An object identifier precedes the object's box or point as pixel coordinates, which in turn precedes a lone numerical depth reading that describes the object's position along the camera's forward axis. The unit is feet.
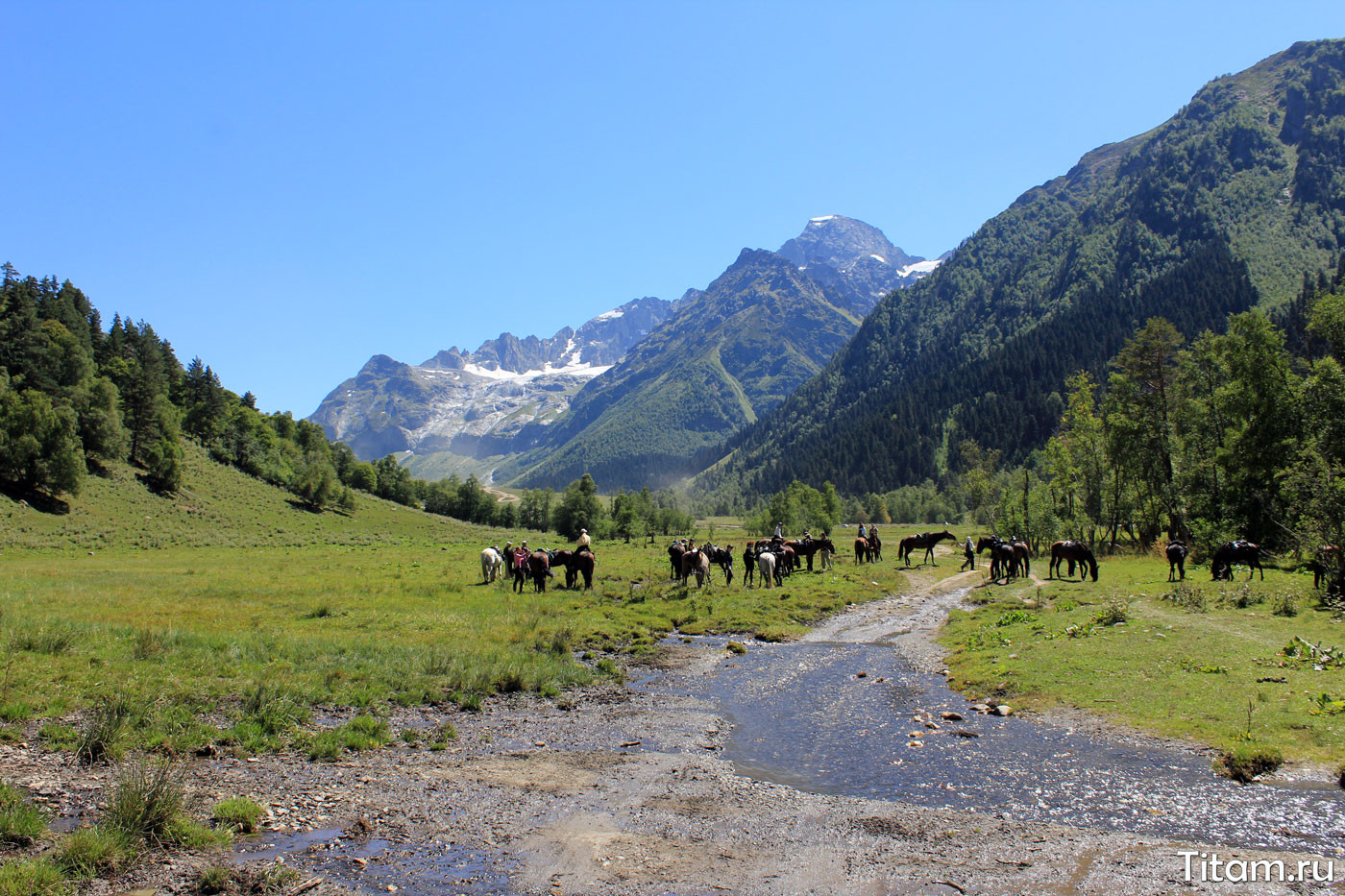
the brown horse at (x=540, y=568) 122.62
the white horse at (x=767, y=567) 142.32
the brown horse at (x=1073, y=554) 132.07
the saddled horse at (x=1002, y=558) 146.20
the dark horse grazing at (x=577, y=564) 129.90
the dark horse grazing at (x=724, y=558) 146.10
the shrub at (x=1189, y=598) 83.28
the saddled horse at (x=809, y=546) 179.42
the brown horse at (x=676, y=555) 145.48
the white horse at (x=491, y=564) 135.74
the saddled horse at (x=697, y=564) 139.33
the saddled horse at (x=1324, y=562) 84.84
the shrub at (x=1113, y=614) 78.74
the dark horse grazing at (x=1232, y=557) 105.91
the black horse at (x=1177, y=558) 107.96
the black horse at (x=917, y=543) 213.69
